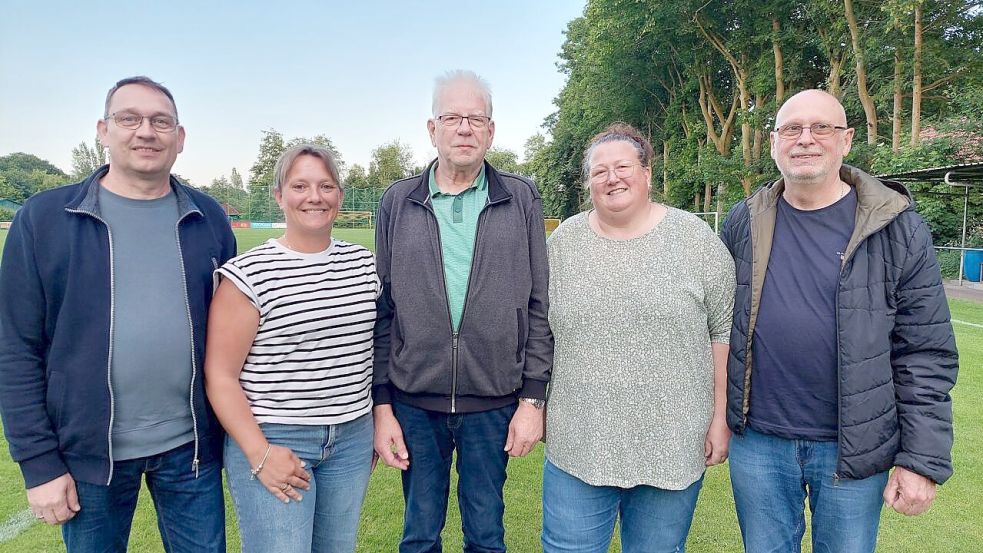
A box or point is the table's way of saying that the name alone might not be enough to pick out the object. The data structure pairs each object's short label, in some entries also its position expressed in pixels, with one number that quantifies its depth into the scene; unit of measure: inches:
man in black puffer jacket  77.0
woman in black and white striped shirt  75.9
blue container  567.2
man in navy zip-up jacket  72.9
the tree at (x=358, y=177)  2613.2
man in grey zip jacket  87.4
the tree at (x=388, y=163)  2714.1
